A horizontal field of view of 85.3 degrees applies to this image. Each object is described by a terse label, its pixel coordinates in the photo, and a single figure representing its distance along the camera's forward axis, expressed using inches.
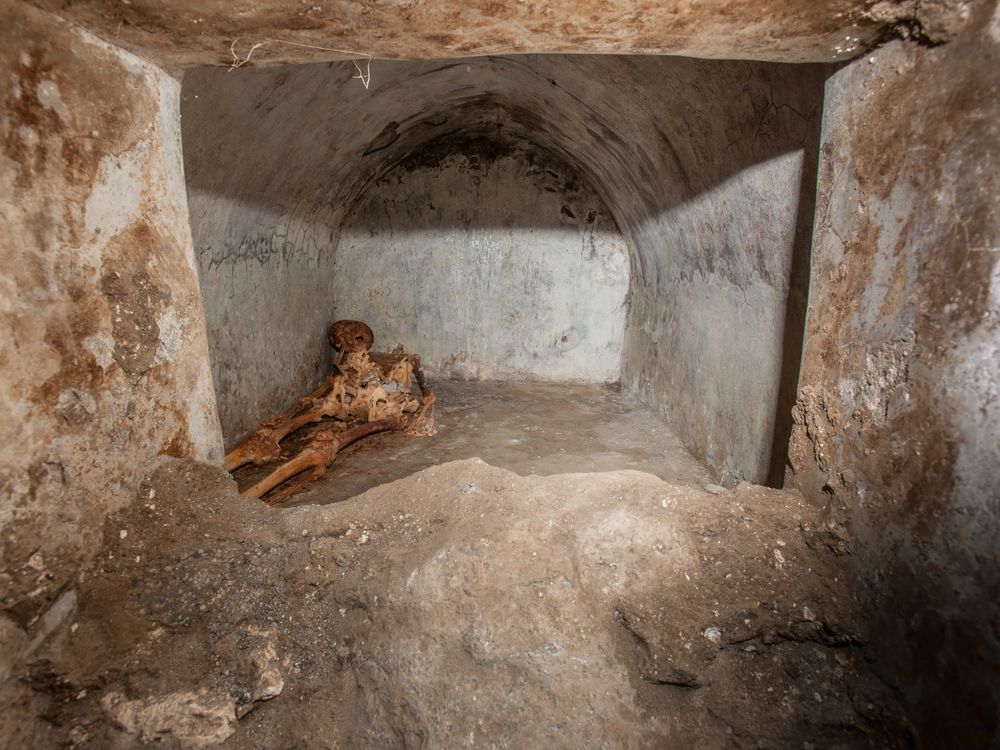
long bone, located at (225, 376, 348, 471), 151.8
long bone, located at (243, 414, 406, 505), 140.8
